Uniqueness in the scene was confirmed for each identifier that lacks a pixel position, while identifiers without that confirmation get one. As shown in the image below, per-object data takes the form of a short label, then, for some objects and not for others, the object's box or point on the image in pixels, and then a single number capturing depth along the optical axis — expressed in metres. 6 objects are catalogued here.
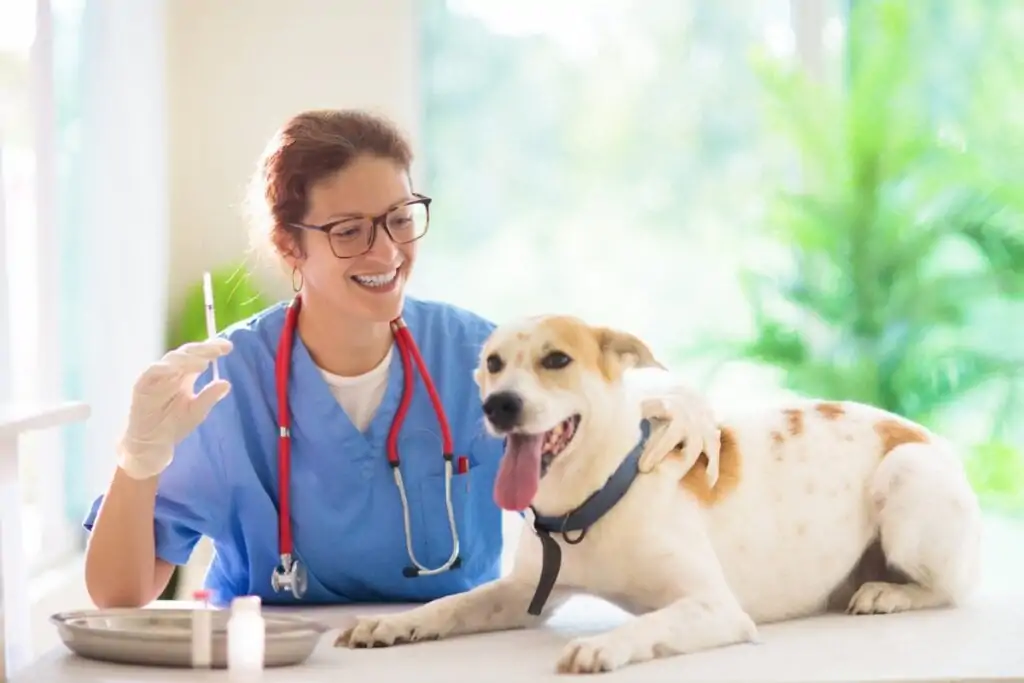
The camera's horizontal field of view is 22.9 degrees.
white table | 2.15
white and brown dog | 2.28
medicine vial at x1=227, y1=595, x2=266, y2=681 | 2.17
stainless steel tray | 2.21
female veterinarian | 2.52
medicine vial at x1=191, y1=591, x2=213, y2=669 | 2.21
